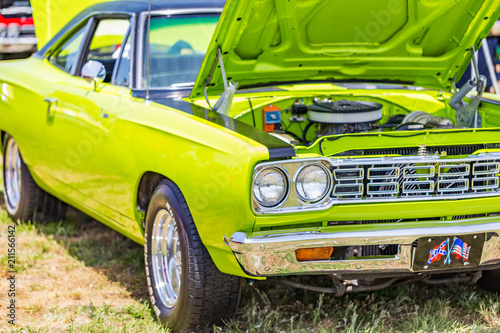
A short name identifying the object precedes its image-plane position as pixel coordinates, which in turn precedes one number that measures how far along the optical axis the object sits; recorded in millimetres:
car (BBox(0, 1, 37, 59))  11281
